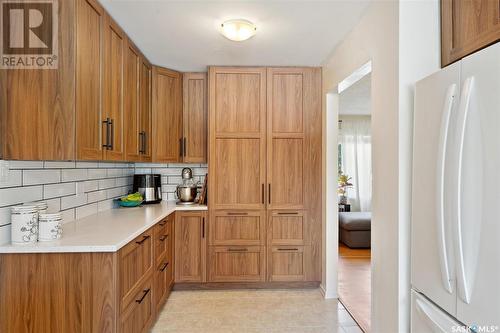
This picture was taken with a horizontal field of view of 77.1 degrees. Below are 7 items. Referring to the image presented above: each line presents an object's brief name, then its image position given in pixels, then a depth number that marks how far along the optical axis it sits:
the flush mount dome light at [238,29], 2.39
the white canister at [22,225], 1.76
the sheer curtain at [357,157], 7.23
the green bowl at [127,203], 3.32
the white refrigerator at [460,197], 1.15
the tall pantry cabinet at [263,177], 3.49
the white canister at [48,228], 1.82
